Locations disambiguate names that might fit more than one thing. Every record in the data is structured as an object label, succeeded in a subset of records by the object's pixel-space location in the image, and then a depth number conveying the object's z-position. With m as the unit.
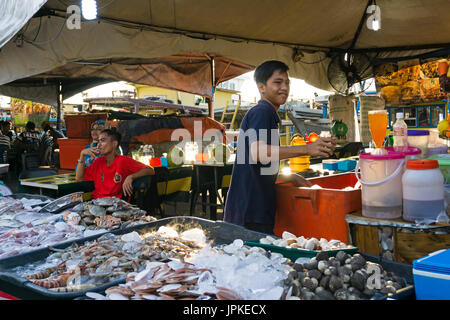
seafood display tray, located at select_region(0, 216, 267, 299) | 1.44
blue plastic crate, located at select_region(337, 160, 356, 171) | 3.50
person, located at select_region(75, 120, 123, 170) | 4.63
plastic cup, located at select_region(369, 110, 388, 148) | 2.29
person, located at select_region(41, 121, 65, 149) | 9.96
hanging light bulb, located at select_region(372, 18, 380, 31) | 5.79
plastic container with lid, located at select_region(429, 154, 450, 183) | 2.19
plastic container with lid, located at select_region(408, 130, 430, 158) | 2.65
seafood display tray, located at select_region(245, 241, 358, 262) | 1.54
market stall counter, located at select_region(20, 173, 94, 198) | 4.26
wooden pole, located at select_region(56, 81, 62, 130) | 10.65
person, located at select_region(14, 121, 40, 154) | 11.42
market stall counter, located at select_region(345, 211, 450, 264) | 1.86
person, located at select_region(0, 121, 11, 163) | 9.61
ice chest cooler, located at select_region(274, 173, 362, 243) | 2.26
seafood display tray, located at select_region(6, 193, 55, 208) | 3.66
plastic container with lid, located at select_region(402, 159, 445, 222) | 1.78
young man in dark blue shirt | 2.43
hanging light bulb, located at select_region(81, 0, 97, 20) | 4.03
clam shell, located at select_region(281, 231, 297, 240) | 1.86
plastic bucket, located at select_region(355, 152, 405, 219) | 1.92
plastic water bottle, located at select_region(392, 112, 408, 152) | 2.34
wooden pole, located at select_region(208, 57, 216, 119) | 8.24
